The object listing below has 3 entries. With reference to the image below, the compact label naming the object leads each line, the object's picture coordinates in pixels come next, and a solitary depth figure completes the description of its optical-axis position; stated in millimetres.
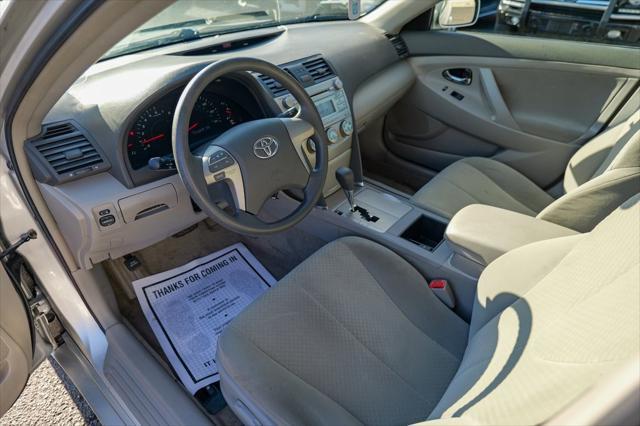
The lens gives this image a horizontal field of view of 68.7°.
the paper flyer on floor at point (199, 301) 1524
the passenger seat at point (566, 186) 1191
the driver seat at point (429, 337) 634
